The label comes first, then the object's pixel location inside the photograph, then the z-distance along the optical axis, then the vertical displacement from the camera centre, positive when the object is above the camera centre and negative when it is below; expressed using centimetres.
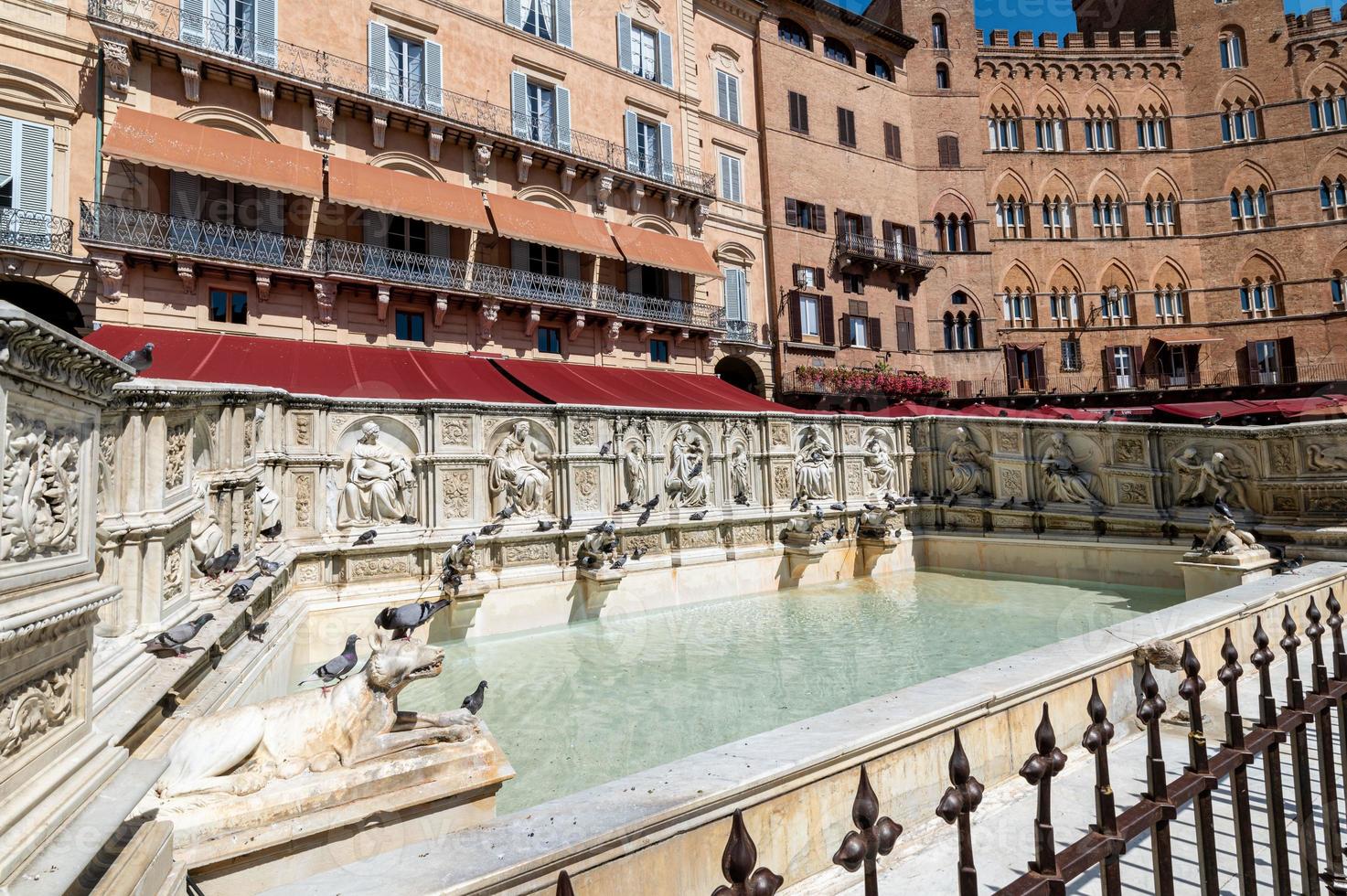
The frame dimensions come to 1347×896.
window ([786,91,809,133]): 2684 +1397
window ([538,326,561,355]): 1983 +423
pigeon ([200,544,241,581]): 516 -43
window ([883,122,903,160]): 2986 +1404
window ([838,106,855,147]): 2831 +1399
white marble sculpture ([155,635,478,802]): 300 -106
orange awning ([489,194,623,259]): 1808 +697
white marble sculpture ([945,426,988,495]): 1293 +14
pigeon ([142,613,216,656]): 374 -69
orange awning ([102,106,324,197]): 1349 +709
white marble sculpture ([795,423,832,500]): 1250 +23
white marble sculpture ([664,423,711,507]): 1092 +18
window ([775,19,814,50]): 2777 +1758
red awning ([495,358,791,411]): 1497 +246
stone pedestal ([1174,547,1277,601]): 838 -133
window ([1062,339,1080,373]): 3288 +526
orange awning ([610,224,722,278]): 2044 +693
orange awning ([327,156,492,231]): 1574 +703
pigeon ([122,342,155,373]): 448 +97
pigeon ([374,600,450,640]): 353 -60
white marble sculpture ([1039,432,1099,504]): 1139 -17
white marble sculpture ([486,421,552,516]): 929 +23
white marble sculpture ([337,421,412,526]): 833 +18
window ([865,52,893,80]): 3032 +1761
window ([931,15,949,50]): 3244 +2010
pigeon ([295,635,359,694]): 388 -91
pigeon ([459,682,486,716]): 383 -112
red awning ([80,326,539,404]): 1204 +263
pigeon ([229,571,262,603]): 509 -61
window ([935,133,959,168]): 3148 +1430
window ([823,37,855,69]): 2933 +1770
